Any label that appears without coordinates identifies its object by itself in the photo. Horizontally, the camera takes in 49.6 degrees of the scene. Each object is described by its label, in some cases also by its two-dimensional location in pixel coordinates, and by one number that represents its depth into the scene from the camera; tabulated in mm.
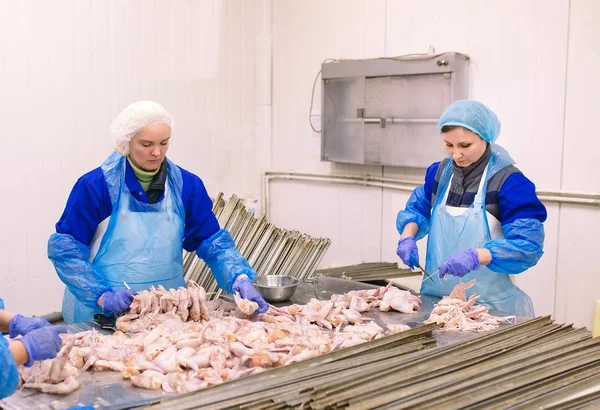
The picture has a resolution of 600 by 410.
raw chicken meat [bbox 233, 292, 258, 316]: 3233
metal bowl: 3615
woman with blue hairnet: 3406
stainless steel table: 2285
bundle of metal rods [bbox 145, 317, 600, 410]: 2133
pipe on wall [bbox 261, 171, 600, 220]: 4562
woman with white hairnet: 3303
